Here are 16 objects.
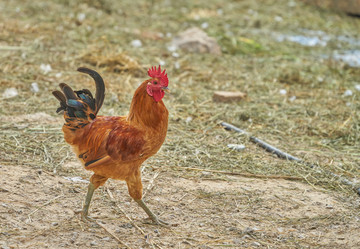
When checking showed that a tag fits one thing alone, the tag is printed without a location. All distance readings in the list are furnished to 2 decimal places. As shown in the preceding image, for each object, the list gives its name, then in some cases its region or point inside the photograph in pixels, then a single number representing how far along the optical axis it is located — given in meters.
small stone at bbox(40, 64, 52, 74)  14.28
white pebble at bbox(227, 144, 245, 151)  10.41
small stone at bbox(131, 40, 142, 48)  17.62
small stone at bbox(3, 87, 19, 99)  12.20
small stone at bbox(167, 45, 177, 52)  17.68
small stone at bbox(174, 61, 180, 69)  15.87
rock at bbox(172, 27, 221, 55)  17.87
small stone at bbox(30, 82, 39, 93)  12.84
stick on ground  9.19
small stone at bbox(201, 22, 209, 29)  21.06
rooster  6.73
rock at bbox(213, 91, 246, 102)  13.34
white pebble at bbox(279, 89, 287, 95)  14.32
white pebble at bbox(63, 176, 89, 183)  8.55
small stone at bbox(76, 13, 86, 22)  19.55
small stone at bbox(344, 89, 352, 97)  14.37
